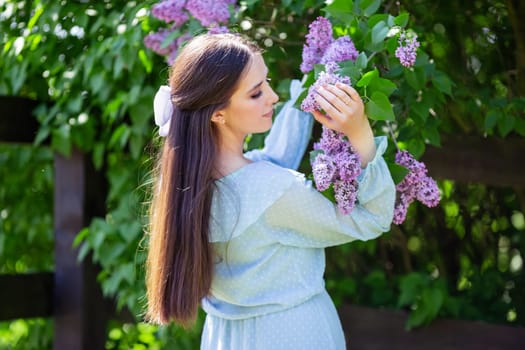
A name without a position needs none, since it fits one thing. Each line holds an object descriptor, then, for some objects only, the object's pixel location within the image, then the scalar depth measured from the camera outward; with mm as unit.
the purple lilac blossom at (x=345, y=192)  2715
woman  2797
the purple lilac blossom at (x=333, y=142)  2756
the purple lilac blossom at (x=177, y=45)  3297
